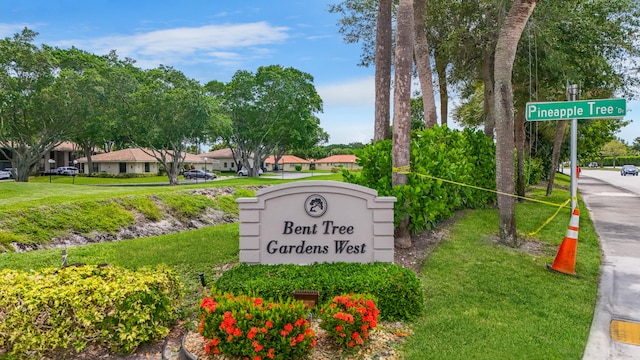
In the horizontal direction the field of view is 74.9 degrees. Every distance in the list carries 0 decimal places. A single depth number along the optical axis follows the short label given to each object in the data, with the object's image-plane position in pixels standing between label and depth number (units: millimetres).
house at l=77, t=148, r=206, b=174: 52344
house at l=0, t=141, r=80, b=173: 55250
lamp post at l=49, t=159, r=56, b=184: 55894
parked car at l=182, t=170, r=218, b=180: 49481
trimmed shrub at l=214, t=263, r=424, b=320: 4973
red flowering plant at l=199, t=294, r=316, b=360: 3729
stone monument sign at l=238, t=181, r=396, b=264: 5781
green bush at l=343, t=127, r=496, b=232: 7520
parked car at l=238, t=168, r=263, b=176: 54769
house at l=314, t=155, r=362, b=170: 91444
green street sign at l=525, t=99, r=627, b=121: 7141
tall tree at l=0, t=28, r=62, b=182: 29188
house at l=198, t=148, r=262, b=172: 75688
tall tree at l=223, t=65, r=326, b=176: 40469
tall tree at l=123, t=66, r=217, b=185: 33875
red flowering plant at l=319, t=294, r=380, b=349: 4086
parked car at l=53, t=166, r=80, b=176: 51500
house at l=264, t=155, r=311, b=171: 91250
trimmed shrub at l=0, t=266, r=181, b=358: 3967
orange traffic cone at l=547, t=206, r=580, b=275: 7195
